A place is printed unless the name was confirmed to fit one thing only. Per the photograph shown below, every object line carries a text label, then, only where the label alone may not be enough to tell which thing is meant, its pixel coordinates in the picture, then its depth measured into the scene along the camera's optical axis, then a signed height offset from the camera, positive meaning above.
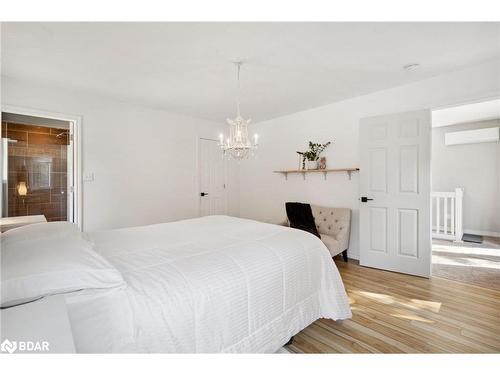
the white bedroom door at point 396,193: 3.01 -0.09
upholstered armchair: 3.35 -0.60
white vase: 4.00 +0.35
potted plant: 4.01 +0.52
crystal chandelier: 2.65 +0.52
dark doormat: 4.67 -1.00
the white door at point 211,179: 4.77 +0.12
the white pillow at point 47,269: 0.96 -0.35
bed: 1.09 -0.57
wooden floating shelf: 3.64 +0.23
